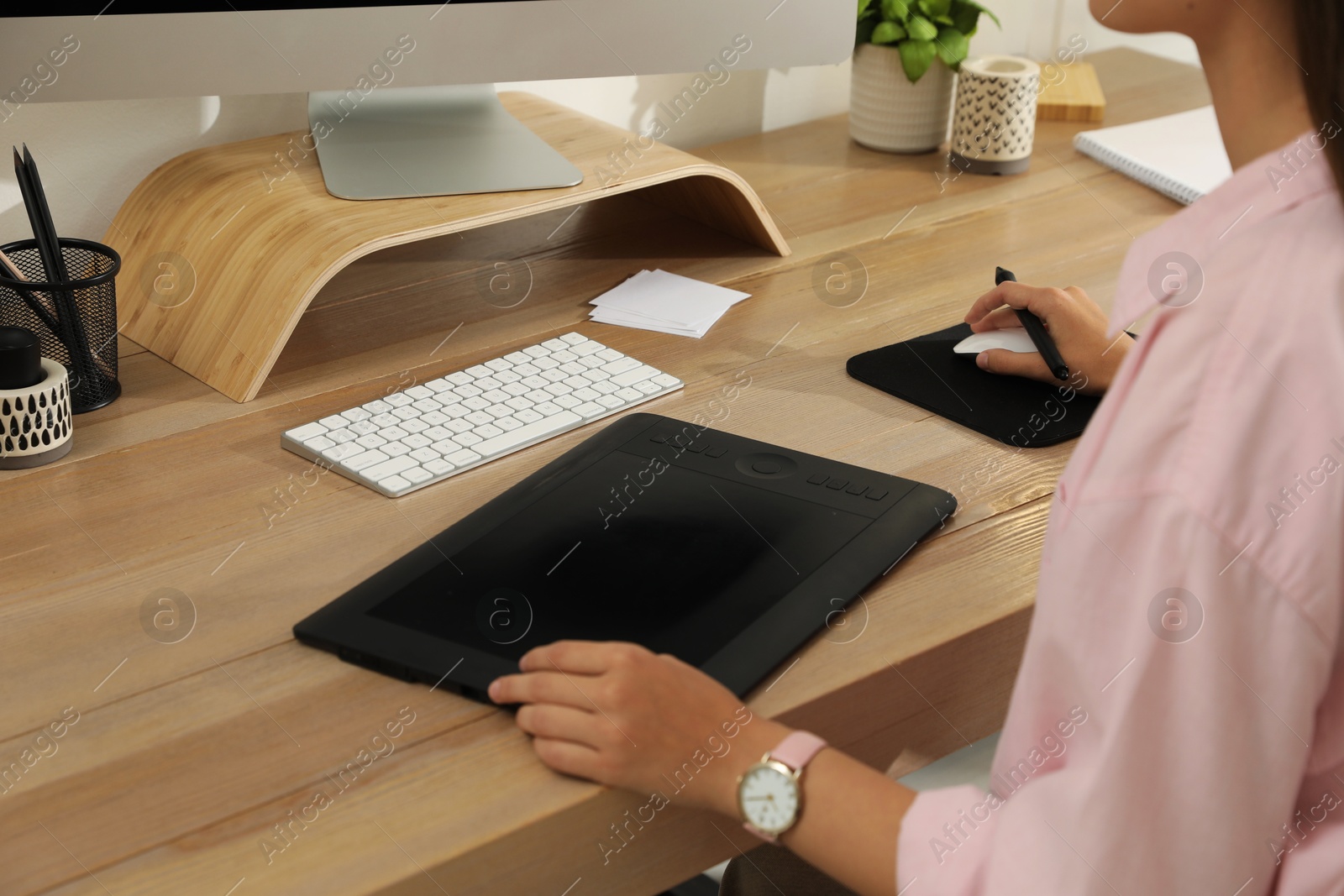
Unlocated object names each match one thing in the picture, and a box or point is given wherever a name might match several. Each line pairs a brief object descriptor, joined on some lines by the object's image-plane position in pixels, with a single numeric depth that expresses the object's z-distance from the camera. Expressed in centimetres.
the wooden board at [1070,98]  163
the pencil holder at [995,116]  144
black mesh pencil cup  93
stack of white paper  111
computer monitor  93
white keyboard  88
